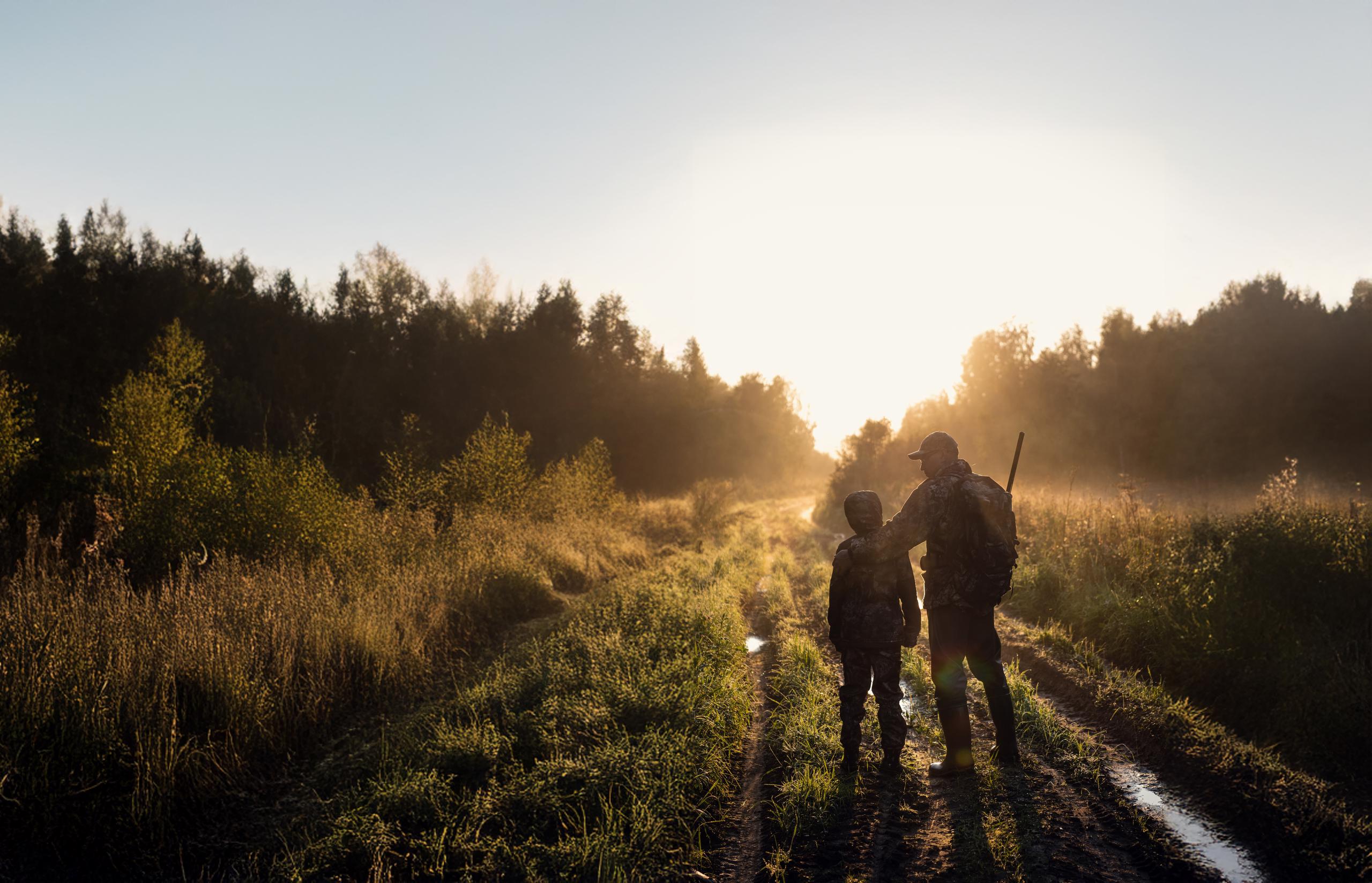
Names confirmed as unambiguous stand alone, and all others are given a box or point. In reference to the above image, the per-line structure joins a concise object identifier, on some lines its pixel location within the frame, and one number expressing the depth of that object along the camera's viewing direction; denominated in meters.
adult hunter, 4.62
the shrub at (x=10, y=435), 11.41
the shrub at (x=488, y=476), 17.12
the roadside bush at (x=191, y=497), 10.40
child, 4.70
